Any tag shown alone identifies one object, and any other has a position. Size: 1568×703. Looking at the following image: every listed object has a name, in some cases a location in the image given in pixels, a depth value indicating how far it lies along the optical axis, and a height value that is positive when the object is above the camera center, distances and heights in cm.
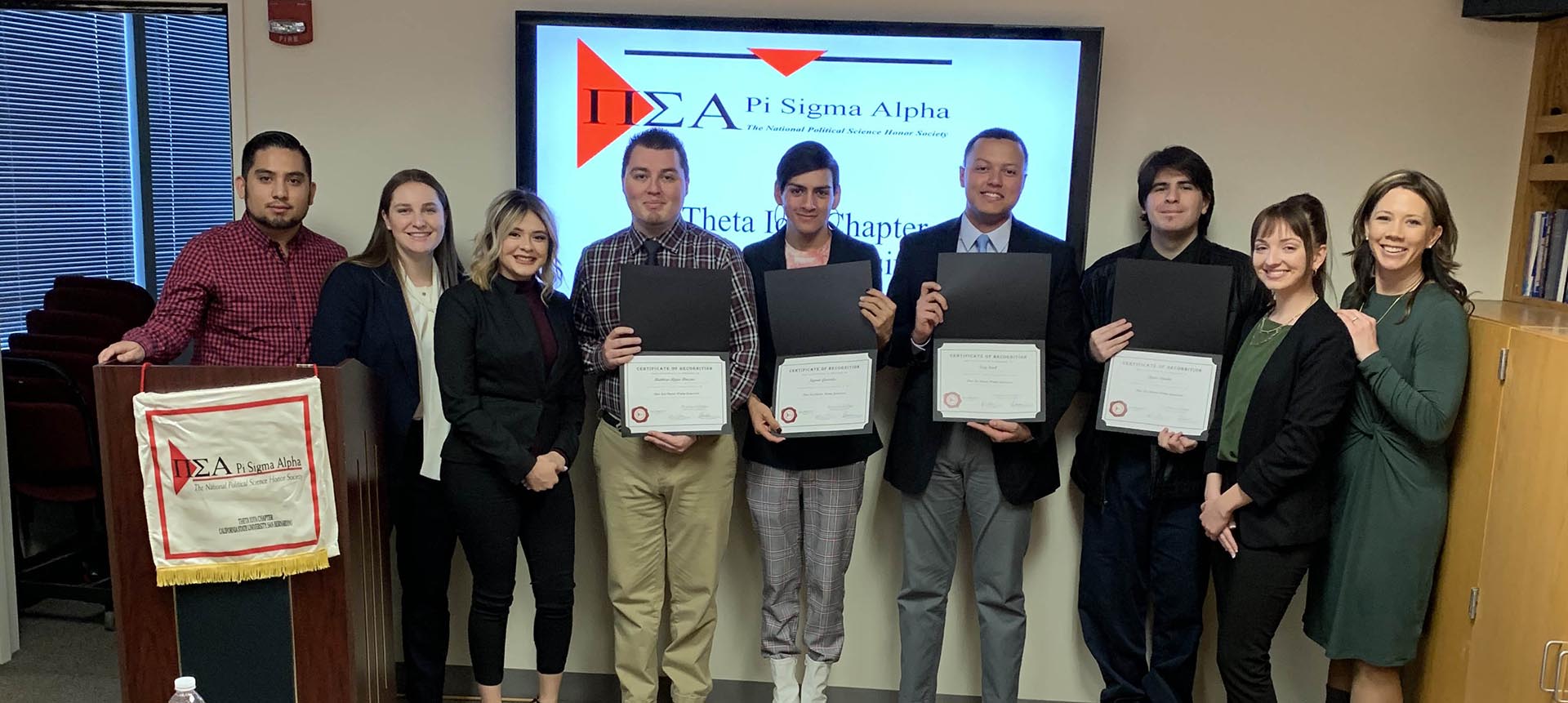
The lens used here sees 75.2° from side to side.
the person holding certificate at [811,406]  262 -38
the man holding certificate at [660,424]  261 -45
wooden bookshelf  277 +39
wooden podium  226 -84
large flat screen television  288 +44
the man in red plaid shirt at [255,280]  260 -10
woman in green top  231 -38
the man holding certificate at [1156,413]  258 -35
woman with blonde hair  247 -39
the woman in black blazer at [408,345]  257 -25
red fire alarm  300 +65
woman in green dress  229 -32
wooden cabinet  211 -53
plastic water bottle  202 -89
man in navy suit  267 -52
